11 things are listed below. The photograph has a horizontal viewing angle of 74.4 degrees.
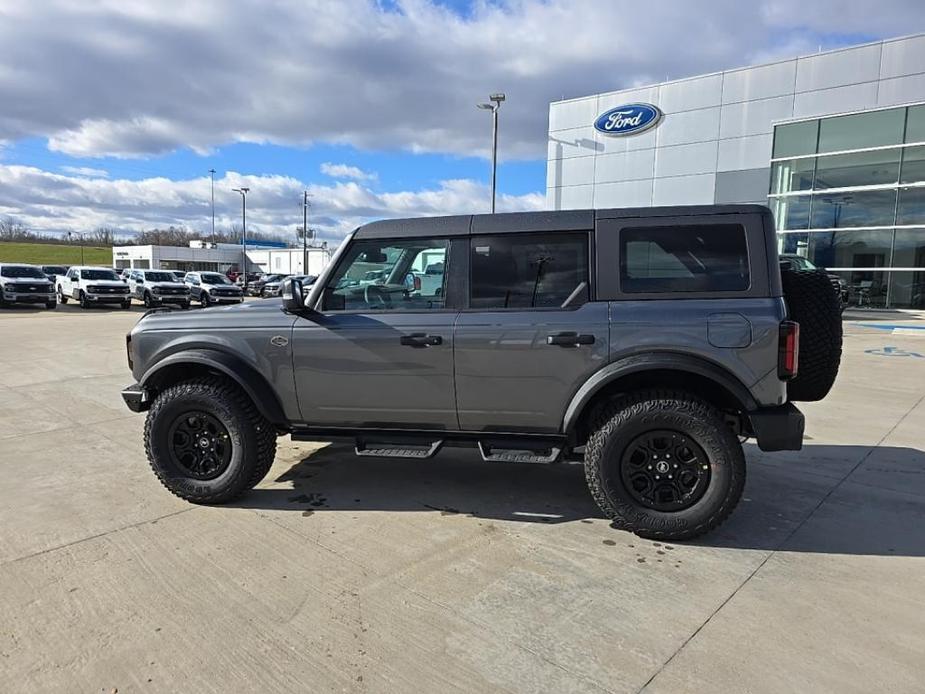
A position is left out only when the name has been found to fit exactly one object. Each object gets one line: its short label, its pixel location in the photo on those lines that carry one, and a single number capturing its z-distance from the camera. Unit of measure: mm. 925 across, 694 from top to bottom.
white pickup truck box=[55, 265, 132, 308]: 25445
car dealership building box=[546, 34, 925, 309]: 20891
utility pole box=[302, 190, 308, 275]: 56656
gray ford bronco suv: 3467
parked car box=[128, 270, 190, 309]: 26381
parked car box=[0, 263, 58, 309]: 24141
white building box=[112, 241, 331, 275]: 75750
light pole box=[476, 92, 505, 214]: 21062
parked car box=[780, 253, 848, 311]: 18120
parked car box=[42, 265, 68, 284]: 36931
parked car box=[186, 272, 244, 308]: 29047
